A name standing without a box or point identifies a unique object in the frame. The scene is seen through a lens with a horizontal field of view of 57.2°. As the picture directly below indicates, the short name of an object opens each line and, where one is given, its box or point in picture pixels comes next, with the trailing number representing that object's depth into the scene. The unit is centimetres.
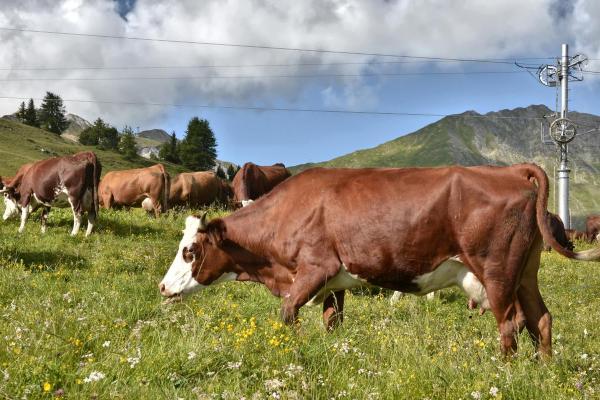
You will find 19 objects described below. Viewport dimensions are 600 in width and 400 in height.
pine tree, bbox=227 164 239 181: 14645
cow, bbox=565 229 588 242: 3364
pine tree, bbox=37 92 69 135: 16364
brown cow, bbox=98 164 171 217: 2325
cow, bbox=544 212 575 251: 2530
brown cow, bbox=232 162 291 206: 2422
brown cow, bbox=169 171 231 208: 2623
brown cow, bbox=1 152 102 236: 1709
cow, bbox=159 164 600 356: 585
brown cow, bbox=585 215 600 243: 3647
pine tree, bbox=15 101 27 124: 14162
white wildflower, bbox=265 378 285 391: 376
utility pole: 4252
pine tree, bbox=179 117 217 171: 13850
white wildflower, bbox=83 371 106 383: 347
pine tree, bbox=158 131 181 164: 14625
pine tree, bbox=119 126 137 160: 12349
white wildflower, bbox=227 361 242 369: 409
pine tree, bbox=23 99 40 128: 14038
